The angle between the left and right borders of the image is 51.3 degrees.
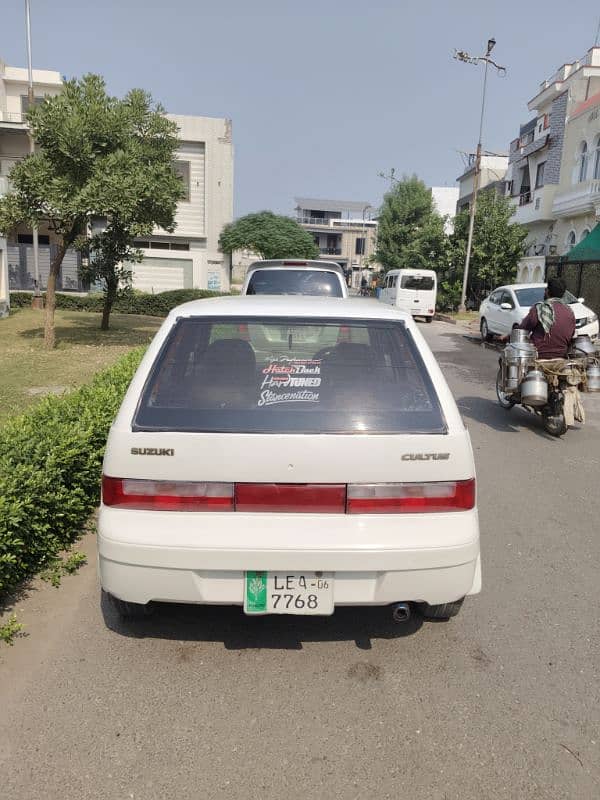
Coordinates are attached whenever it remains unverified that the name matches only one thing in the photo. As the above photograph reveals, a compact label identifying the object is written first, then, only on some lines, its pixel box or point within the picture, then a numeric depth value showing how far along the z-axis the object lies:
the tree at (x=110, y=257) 15.89
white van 26.58
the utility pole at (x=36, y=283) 24.19
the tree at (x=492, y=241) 30.34
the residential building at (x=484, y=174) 51.24
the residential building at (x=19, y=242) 29.48
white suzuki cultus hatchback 2.69
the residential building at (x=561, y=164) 27.02
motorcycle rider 7.61
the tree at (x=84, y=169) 11.74
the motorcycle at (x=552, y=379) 7.46
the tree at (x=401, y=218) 49.34
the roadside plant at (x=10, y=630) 3.13
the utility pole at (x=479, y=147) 28.65
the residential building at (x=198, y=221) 32.16
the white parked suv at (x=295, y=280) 9.91
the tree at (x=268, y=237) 35.94
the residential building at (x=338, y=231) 86.56
